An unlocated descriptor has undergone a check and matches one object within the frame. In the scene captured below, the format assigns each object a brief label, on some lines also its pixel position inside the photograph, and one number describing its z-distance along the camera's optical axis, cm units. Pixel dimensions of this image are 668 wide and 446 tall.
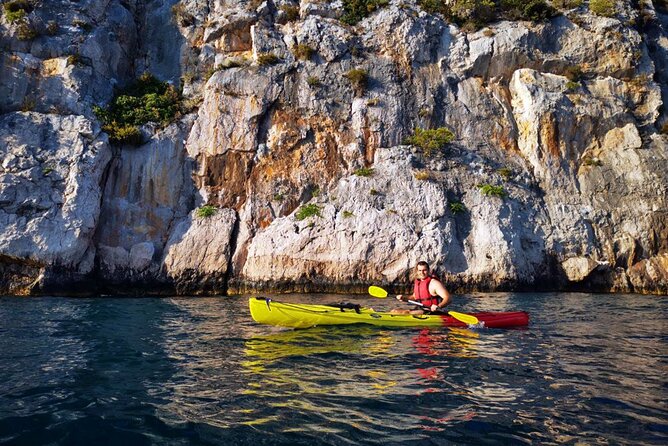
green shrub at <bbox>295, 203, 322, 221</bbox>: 1955
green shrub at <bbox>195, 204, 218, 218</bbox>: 1952
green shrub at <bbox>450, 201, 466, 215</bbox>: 2006
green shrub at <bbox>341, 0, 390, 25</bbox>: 2513
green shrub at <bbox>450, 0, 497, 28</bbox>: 2528
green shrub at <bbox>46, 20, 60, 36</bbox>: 2109
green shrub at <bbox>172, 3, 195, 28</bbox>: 2533
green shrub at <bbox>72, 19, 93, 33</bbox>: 2197
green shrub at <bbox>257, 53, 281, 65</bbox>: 2238
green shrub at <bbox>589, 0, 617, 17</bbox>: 2520
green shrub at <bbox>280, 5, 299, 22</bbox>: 2450
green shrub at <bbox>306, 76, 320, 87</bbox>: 2241
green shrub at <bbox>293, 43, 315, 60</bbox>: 2294
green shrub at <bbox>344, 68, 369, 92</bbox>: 2272
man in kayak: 1096
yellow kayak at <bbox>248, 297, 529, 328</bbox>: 975
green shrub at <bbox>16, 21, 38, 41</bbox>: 2029
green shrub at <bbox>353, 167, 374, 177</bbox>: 2075
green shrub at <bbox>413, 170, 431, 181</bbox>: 2055
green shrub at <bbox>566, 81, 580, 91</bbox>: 2364
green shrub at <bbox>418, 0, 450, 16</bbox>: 2555
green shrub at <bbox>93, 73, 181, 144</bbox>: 1992
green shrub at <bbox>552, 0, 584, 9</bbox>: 2569
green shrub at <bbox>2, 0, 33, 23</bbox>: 2031
